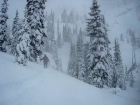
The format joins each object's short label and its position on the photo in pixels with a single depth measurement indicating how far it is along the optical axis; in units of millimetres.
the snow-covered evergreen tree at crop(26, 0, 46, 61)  19625
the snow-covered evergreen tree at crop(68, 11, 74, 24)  158625
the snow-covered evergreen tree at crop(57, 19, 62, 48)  97381
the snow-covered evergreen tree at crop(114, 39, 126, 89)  39125
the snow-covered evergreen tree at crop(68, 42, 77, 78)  37109
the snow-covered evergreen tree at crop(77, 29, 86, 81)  33691
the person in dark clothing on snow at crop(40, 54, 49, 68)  19281
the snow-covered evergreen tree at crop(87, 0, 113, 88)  19172
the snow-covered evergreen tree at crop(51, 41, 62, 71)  66125
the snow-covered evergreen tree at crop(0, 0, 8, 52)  28156
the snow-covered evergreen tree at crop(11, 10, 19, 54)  33906
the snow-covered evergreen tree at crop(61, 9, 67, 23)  157025
